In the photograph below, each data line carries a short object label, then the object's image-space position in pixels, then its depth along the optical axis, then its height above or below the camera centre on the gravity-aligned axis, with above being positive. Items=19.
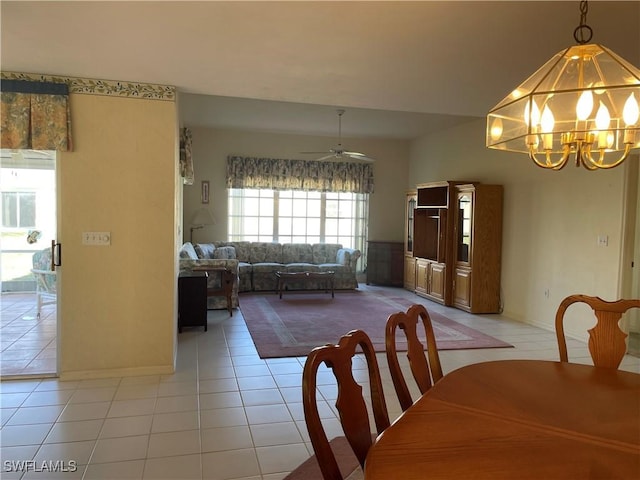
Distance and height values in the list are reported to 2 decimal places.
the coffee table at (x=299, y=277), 7.24 -0.92
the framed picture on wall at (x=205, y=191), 8.01 +0.47
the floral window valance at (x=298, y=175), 8.10 +0.84
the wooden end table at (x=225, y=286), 5.86 -0.89
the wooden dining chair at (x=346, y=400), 1.15 -0.51
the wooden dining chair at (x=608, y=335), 1.98 -0.48
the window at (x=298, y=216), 8.33 +0.07
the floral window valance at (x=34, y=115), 3.35 +0.74
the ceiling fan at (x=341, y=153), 6.42 +0.97
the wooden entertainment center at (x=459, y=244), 6.16 -0.31
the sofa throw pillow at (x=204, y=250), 7.01 -0.49
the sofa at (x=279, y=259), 7.48 -0.70
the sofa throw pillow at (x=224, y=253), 7.38 -0.56
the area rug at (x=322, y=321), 4.59 -1.23
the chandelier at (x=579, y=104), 1.75 +0.49
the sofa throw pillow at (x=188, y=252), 5.83 -0.46
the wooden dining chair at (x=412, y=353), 1.67 -0.52
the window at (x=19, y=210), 7.16 +0.08
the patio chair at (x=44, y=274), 5.39 -0.70
